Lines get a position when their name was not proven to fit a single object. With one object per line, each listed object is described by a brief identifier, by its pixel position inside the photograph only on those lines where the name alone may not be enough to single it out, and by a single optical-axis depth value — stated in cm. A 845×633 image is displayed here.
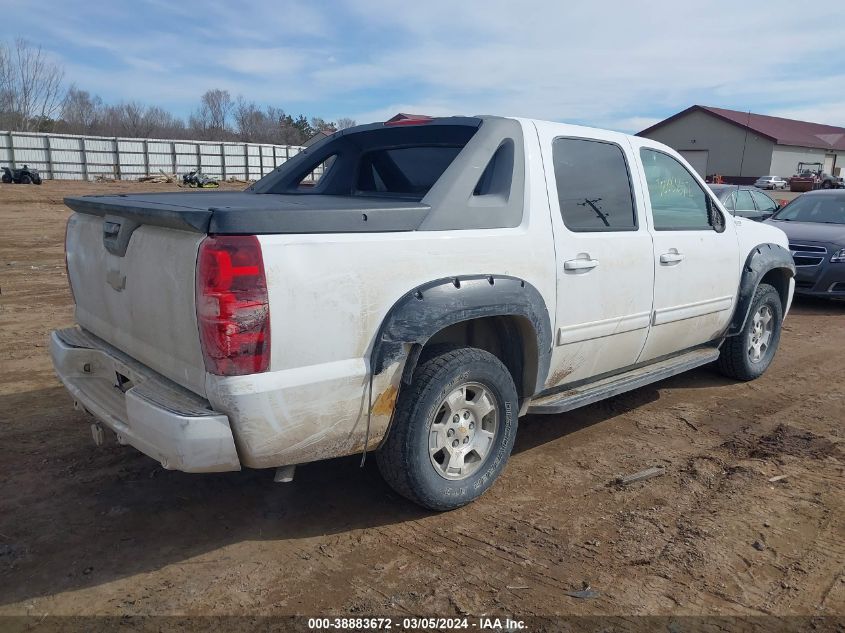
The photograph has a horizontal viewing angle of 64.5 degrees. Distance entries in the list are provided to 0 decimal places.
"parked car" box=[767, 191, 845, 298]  872
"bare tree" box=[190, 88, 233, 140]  8088
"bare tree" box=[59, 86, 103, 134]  6806
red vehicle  4312
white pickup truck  263
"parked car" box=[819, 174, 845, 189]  4416
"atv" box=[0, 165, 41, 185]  3184
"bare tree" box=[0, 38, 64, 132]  5453
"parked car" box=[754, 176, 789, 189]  4550
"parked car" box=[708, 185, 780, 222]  1070
